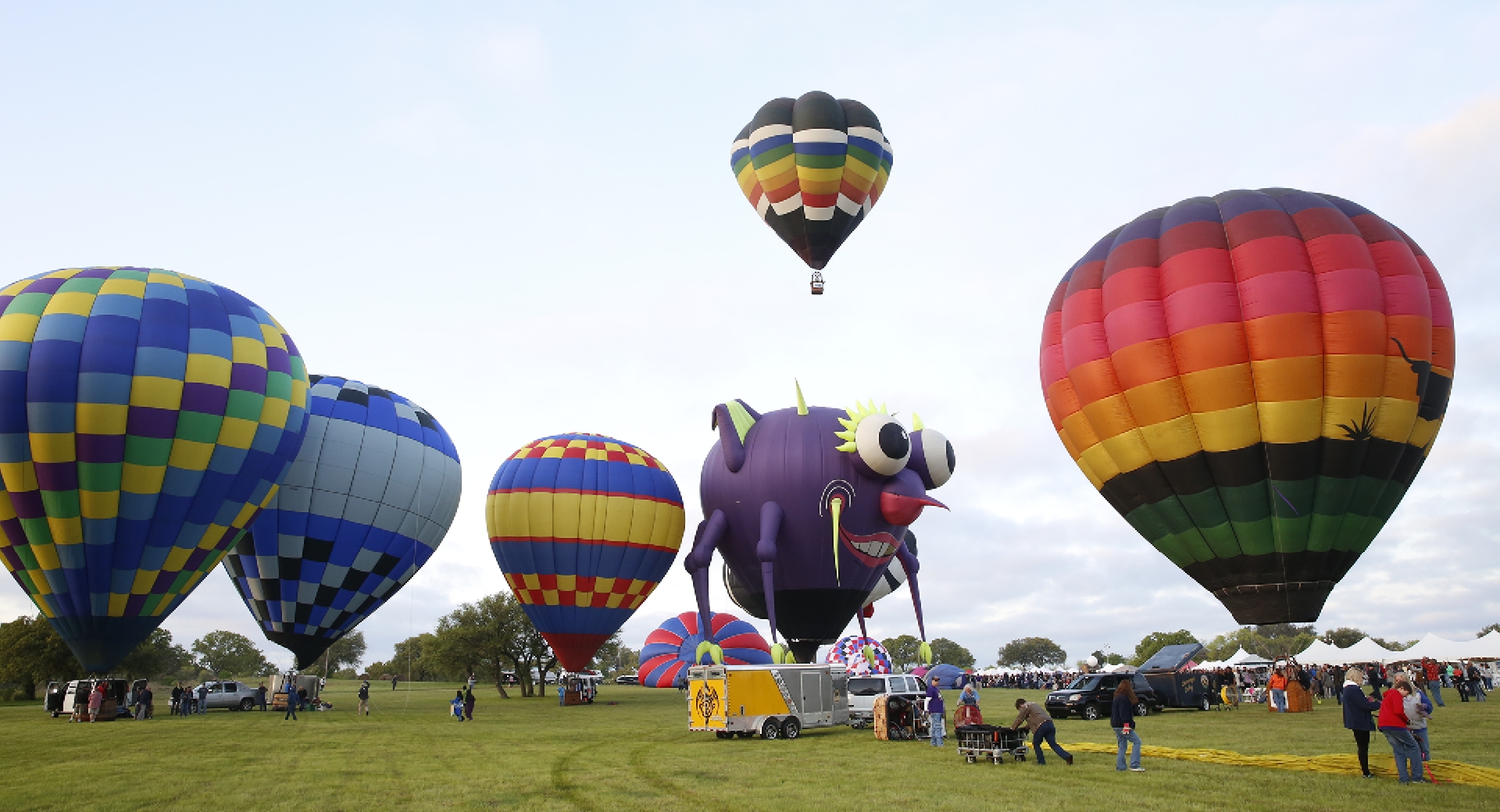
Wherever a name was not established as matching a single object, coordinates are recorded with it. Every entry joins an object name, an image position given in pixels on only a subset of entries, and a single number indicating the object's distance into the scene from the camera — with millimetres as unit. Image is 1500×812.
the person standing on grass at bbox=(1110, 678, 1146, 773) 11336
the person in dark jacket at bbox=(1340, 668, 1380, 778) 10211
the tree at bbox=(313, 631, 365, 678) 107938
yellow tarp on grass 9852
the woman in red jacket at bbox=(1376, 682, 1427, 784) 9805
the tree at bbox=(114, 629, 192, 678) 53438
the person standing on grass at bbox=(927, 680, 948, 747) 15242
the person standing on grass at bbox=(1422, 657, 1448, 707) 24941
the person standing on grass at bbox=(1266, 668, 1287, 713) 22495
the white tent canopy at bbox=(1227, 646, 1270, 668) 43938
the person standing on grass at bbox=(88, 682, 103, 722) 22484
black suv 21547
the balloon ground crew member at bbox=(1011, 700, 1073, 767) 12203
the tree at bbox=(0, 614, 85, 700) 43312
